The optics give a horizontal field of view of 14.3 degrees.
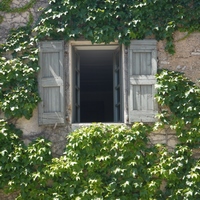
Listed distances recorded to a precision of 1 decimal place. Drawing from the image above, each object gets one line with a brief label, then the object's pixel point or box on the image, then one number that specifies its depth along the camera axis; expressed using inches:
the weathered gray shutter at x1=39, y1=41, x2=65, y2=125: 440.0
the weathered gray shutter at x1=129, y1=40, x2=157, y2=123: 439.7
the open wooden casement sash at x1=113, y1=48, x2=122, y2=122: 481.6
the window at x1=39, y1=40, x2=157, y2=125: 440.6
